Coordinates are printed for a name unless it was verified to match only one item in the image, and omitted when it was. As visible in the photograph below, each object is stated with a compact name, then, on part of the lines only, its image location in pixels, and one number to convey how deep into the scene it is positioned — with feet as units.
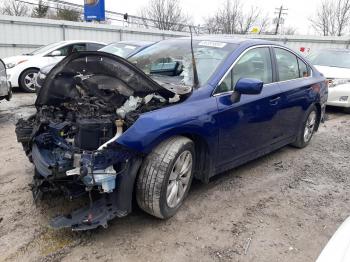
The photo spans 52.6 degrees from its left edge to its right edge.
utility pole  135.54
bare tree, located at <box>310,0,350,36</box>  121.36
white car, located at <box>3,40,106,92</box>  30.40
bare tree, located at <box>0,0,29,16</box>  118.32
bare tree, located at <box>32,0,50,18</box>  98.70
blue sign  60.80
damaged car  9.20
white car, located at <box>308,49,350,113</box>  26.73
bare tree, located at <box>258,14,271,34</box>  145.48
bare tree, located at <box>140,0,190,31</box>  126.05
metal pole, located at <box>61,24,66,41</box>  46.30
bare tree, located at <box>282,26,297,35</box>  165.64
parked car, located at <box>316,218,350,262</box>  5.91
